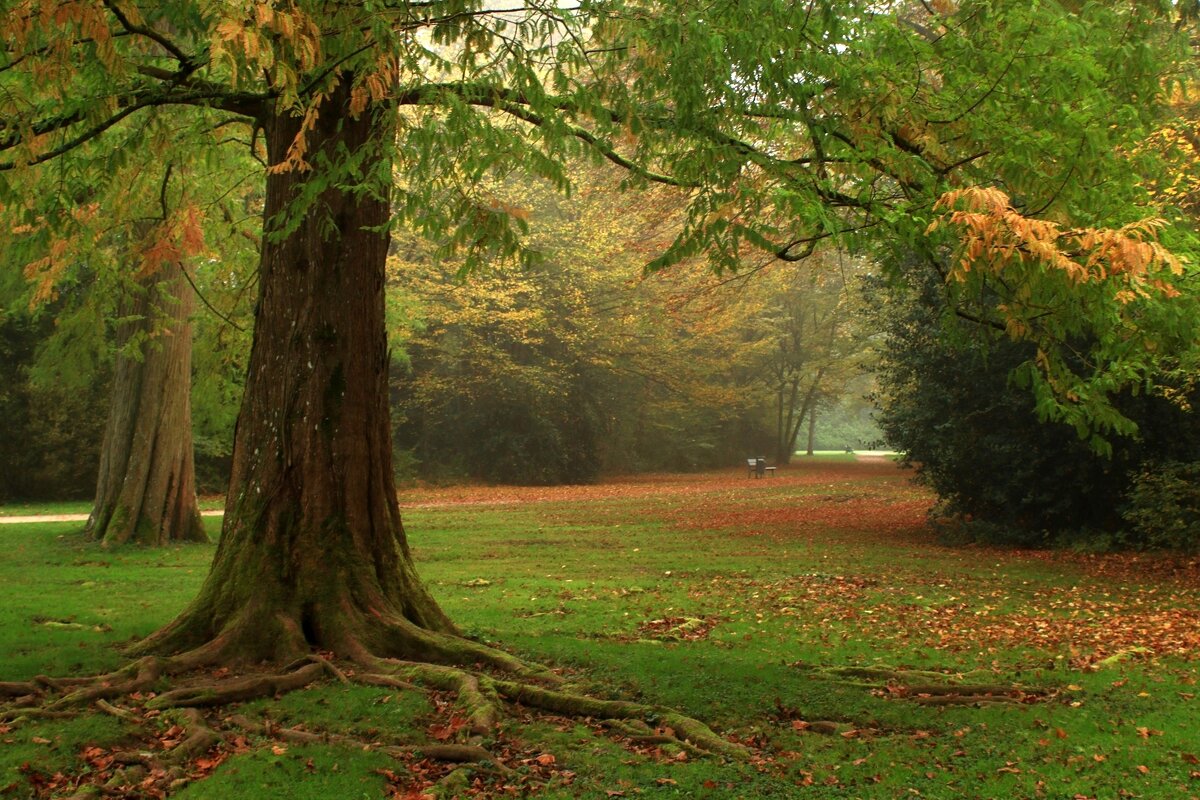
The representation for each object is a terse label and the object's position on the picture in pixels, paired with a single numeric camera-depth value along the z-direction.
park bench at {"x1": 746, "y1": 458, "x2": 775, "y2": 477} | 41.47
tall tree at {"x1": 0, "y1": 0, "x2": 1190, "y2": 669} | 7.36
